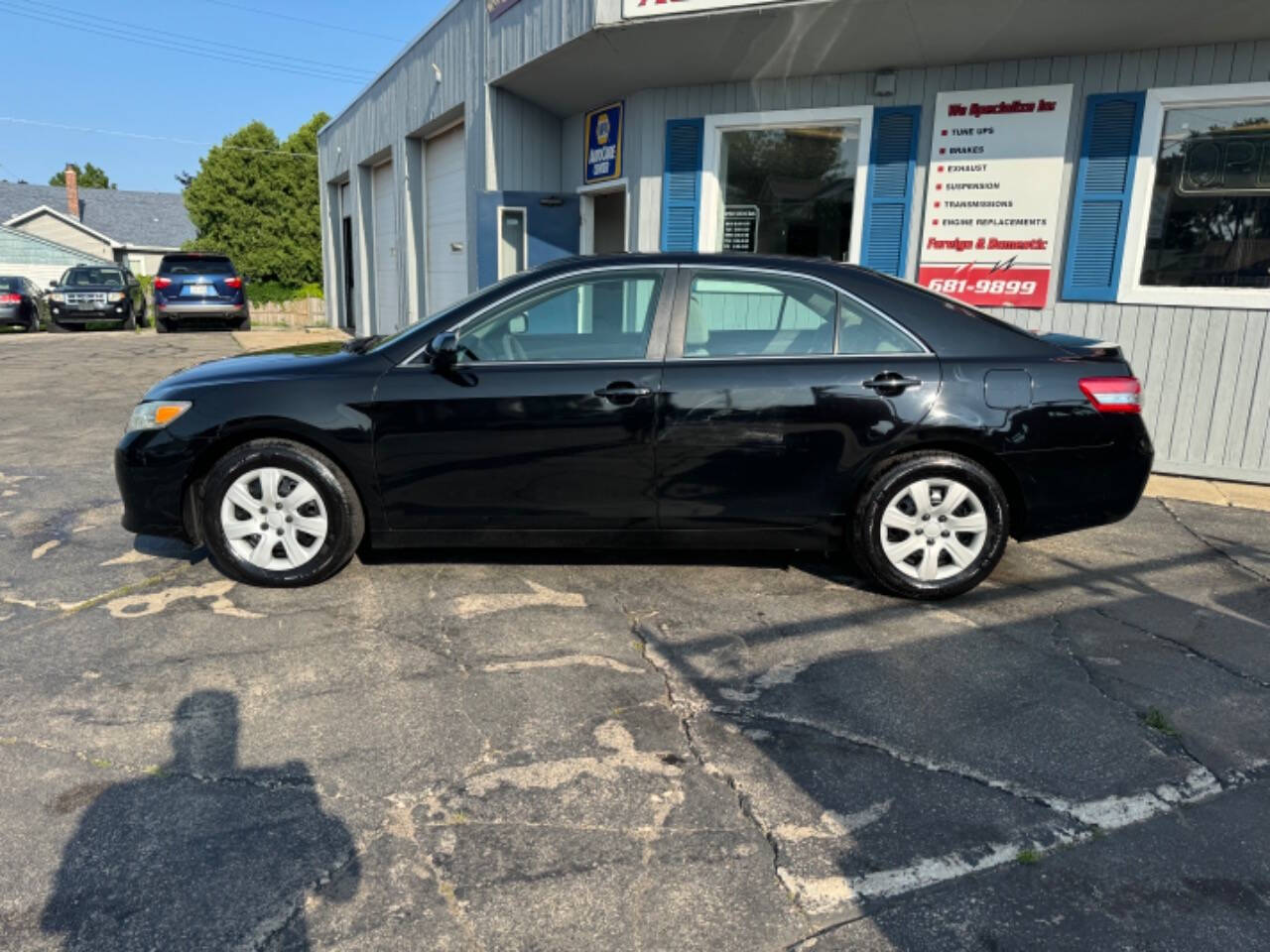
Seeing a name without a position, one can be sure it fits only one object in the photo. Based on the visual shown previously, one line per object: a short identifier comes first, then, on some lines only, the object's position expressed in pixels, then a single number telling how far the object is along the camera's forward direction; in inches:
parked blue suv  781.9
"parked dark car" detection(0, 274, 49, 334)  799.6
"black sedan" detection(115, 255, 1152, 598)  160.1
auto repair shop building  260.4
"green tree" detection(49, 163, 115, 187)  3107.8
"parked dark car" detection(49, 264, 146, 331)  831.7
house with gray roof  1823.3
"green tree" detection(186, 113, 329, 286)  1450.5
